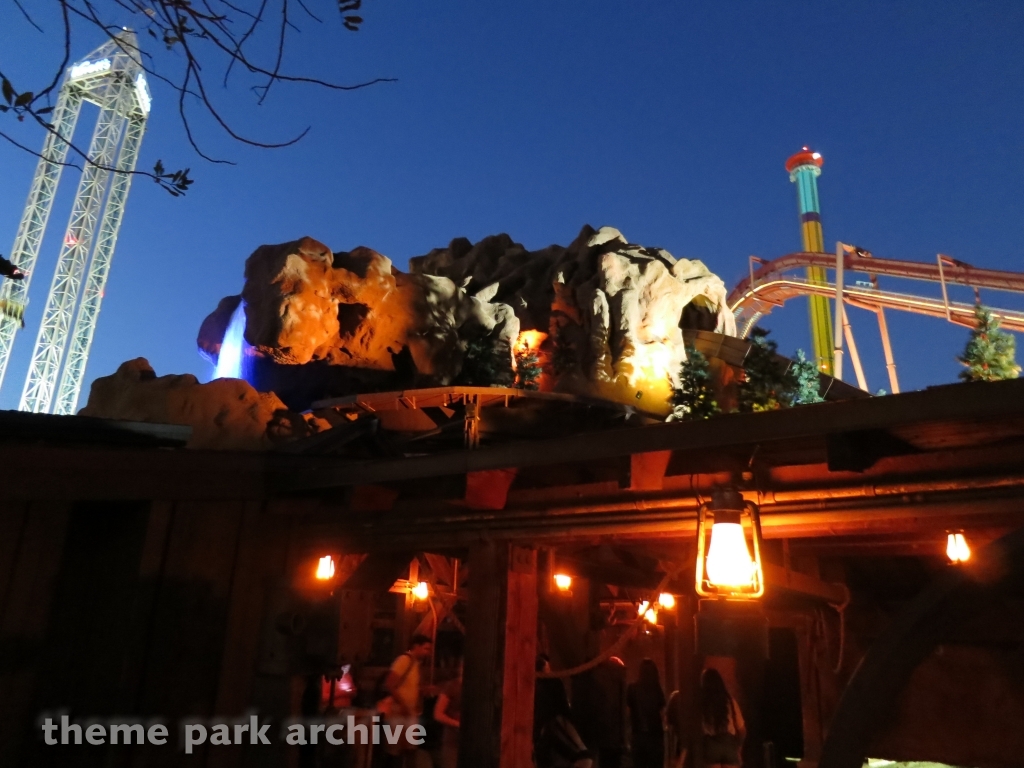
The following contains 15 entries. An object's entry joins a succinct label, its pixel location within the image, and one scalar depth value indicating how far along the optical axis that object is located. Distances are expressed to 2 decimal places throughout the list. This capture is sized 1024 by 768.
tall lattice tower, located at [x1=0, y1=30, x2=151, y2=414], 55.72
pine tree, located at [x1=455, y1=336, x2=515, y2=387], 27.88
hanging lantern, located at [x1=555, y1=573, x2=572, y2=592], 10.09
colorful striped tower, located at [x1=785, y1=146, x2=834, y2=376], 39.45
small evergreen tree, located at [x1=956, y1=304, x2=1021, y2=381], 21.22
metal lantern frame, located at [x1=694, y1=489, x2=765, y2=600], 3.23
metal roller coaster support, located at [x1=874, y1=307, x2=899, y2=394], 29.63
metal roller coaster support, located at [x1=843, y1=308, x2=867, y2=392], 32.50
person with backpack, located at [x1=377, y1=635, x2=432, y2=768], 6.97
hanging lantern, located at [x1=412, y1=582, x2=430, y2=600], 13.77
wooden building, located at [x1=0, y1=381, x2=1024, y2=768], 3.54
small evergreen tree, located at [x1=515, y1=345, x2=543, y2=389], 28.06
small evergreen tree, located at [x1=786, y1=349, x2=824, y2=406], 23.95
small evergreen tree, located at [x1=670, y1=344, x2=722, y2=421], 21.69
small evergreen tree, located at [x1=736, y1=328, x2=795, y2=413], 23.11
